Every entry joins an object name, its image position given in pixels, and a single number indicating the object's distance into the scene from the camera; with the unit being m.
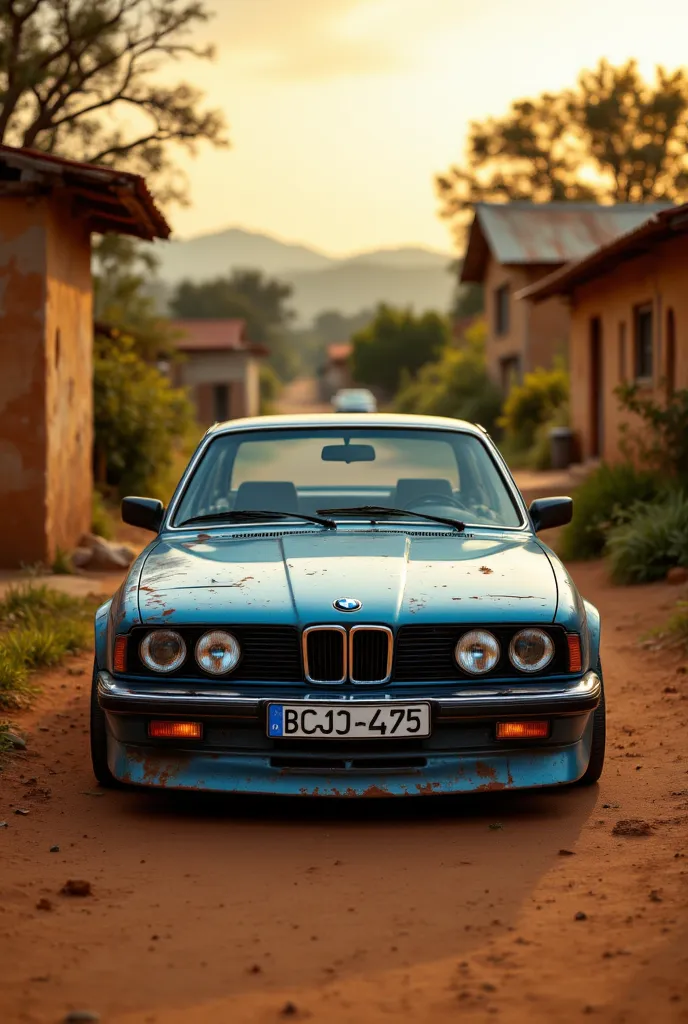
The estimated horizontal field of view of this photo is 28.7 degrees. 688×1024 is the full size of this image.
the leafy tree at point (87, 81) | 24.06
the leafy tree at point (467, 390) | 35.38
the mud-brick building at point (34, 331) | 10.89
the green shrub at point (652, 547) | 11.02
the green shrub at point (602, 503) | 13.01
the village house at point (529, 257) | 32.28
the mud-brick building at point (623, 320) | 14.64
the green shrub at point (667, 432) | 13.32
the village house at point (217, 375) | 52.88
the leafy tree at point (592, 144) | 54.84
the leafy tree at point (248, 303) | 102.12
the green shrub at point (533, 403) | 28.39
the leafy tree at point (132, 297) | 30.47
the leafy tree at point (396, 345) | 70.12
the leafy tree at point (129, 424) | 17.72
